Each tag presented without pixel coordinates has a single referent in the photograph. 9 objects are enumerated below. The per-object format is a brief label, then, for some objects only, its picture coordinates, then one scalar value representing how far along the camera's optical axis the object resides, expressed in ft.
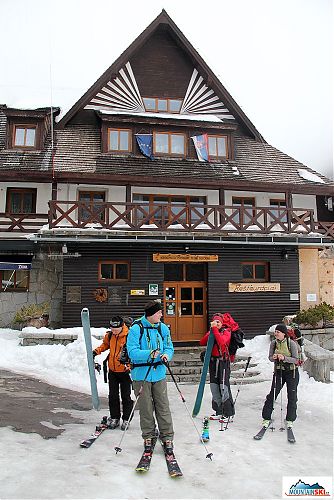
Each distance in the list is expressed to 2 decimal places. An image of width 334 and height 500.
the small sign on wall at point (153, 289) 47.03
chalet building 46.19
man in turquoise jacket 15.81
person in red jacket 20.70
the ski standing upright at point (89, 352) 21.03
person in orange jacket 19.15
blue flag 53.78
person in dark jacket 19.72
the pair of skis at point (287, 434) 18.66
